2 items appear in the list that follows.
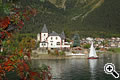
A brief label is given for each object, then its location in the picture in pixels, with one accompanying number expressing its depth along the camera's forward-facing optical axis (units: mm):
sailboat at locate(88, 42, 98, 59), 97875
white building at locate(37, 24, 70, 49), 108044
